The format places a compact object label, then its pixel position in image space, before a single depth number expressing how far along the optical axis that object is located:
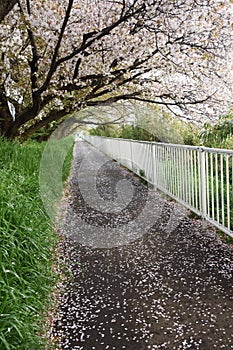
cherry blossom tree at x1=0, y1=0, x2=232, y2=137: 5.48
